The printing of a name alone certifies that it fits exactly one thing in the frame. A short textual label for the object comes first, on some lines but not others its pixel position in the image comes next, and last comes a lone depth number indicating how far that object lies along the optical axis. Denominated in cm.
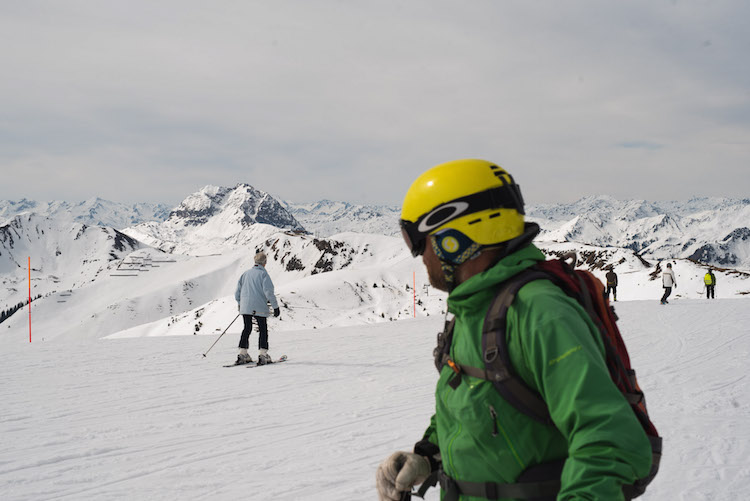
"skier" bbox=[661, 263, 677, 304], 2309
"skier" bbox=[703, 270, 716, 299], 2806
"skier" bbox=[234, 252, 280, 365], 1062
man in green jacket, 141
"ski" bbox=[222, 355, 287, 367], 1075
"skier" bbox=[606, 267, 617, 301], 2452
